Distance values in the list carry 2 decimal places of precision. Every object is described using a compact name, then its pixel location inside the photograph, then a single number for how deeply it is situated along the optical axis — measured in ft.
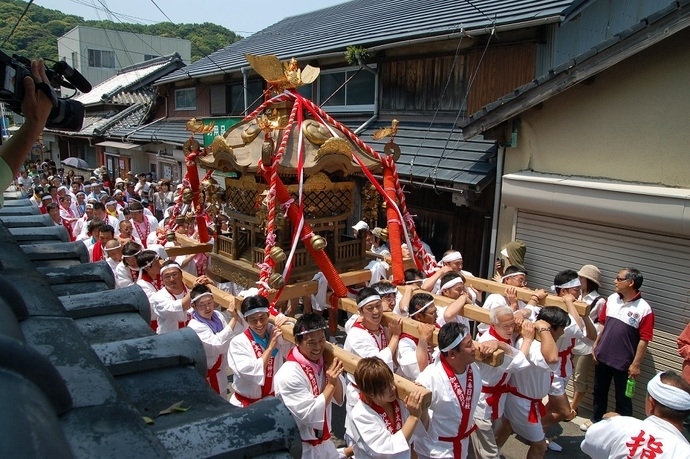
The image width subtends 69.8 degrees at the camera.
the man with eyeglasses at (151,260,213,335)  17.43
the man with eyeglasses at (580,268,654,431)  17.24
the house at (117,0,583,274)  24.39
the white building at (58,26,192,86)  105.50
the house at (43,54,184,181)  65.72
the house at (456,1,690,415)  17.08
